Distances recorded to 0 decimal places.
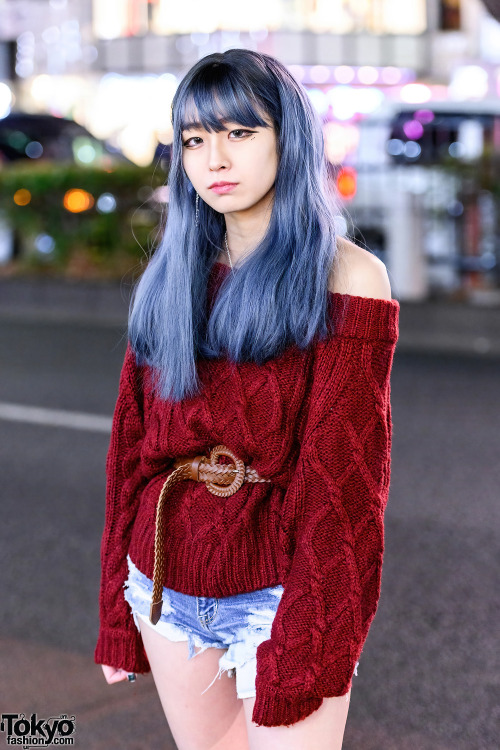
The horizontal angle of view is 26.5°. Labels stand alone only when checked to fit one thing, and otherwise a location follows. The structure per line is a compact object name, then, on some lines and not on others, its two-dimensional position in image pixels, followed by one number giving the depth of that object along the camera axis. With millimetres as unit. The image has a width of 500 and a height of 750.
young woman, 2102
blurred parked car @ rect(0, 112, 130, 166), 18484
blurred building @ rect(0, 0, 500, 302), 30859
